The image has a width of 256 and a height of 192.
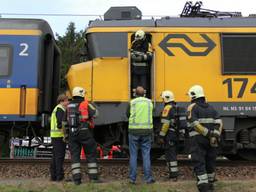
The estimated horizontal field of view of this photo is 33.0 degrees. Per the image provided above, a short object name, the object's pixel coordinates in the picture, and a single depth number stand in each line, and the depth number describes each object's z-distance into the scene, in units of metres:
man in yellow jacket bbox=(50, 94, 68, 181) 8.38
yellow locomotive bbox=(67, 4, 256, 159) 9.74
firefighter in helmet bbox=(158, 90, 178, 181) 8.48
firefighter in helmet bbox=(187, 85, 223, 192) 7.38
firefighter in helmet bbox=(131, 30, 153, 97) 9.58
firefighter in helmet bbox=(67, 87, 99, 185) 8.02
